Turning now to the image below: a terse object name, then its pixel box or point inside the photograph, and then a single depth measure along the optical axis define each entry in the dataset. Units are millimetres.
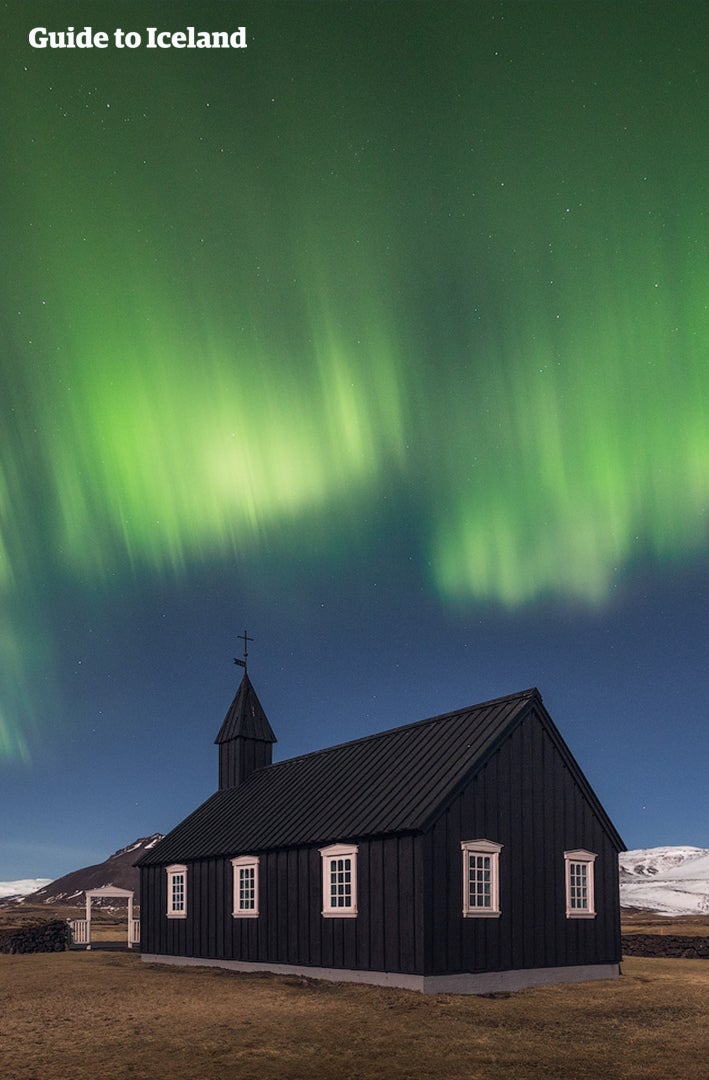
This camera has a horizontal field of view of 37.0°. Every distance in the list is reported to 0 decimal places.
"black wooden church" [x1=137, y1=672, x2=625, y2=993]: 24672
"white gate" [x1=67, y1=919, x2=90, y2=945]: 44375
